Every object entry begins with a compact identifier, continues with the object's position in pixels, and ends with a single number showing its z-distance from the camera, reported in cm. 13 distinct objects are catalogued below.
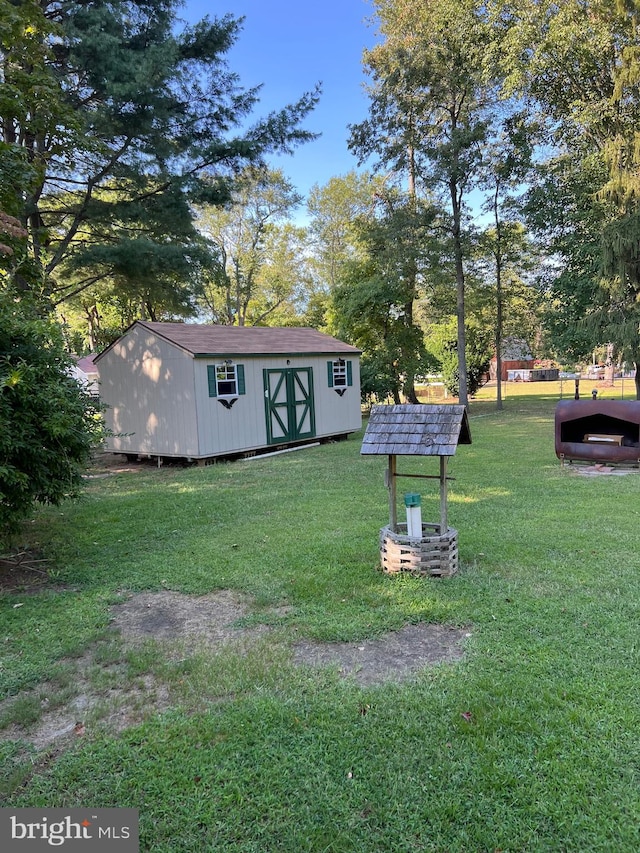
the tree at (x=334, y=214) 2767
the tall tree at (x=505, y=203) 1642
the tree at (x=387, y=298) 1656
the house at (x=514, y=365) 3465
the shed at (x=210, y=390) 952
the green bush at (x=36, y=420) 388
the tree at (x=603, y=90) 1300
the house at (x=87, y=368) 2608
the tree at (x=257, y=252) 2728
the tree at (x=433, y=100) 1499
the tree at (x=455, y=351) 2433
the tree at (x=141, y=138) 873
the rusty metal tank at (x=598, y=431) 741
